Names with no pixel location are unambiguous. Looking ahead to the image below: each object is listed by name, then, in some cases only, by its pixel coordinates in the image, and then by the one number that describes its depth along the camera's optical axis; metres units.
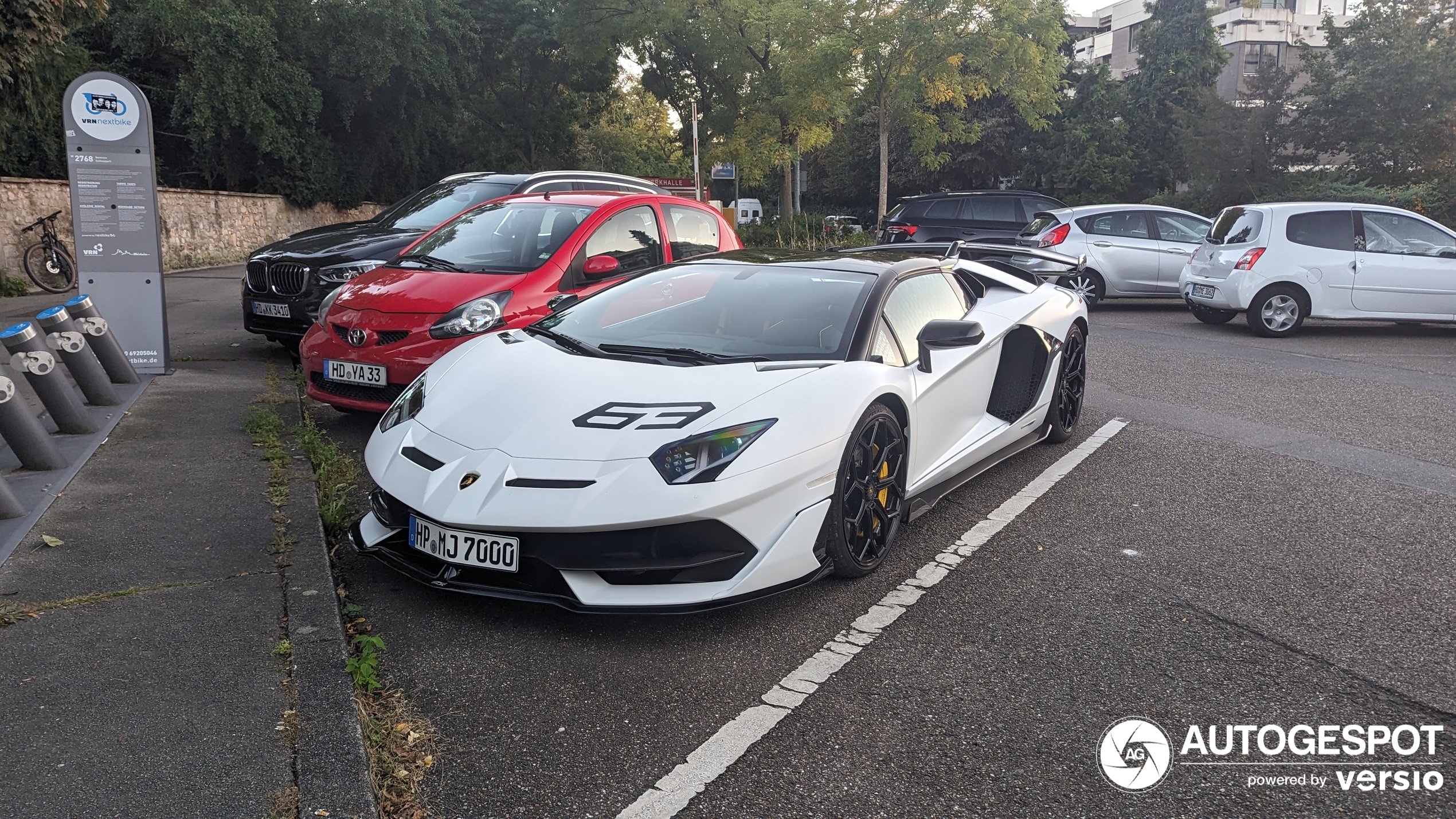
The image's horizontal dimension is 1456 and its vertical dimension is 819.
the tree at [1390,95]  24.14
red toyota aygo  6.55
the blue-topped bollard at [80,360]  6.88
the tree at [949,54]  22.91
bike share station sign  8.11
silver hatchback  14.60
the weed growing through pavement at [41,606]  3.69
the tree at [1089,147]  35.50
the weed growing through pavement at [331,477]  4.85
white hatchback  11.94
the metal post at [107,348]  7.75
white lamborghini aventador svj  3.62
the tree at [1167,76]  35.84
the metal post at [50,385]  5.92
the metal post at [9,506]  4.68
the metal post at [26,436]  5.27
